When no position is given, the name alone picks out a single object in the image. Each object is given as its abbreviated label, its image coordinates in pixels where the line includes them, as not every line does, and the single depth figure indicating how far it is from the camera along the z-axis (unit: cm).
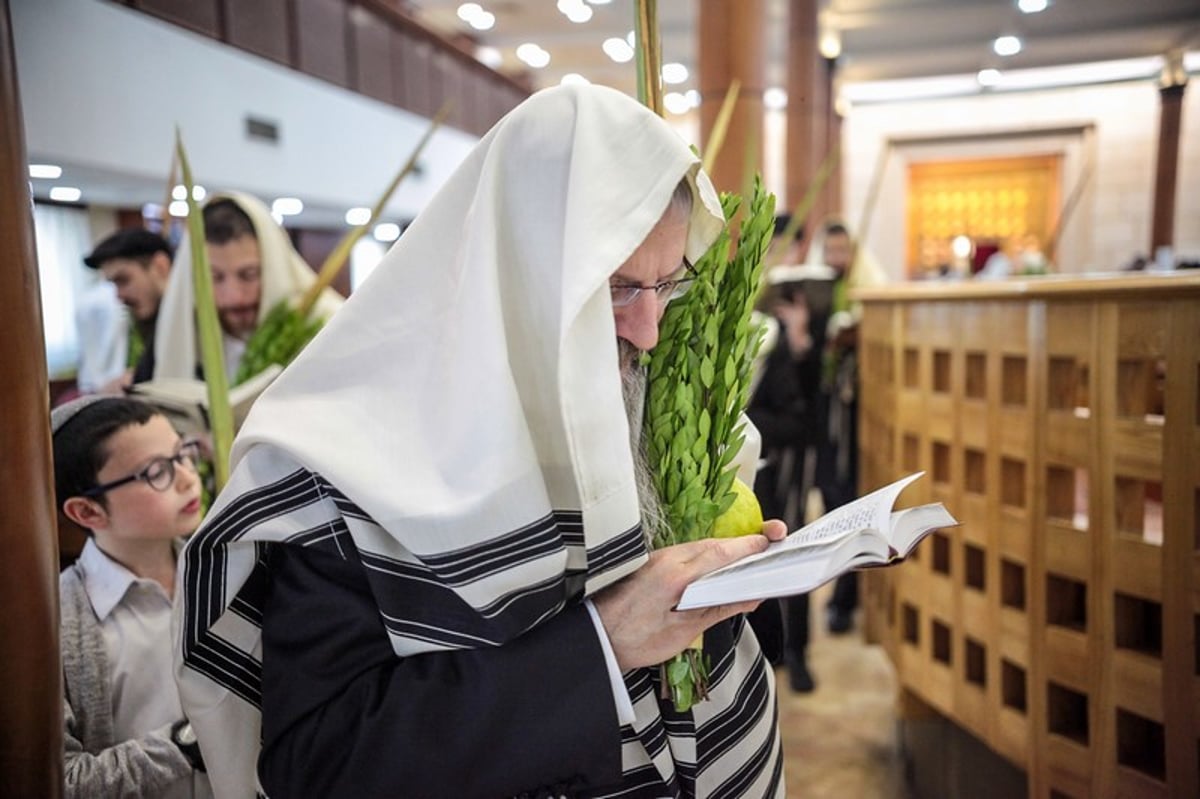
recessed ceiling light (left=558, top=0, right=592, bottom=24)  632
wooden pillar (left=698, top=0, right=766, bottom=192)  462
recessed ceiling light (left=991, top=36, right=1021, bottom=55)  1109
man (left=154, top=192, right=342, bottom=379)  267
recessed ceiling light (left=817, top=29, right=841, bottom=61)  1094
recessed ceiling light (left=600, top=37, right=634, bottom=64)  678
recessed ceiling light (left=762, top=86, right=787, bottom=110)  1374
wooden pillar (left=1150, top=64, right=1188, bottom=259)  1215
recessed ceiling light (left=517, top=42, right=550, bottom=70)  992
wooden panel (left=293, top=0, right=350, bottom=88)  637
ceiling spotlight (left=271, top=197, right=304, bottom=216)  707
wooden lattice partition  197
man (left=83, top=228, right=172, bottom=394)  302
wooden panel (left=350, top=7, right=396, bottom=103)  746
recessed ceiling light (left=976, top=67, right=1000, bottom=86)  1277
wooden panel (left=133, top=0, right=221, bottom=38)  413
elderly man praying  94
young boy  133
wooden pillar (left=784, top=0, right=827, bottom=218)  904
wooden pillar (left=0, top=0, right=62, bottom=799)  100
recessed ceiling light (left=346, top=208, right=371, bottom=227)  818
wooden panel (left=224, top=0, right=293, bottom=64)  530
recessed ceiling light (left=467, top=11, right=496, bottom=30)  883
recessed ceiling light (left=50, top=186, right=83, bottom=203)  523
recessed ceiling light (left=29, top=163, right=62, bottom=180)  453
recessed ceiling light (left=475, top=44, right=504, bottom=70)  1033
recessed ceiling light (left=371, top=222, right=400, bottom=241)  950
